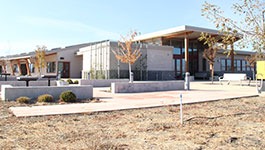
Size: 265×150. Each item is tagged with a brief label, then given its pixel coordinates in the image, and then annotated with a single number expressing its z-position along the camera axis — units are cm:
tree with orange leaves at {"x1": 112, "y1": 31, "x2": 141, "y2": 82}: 2014
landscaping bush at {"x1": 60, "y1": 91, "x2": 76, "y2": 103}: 1057
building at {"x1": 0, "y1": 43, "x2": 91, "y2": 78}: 3375
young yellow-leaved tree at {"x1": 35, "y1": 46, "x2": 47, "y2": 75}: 3148
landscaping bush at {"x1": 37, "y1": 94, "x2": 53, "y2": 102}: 1039
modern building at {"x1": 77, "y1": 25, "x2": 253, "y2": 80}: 2658
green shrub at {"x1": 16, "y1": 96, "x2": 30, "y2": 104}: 1010
